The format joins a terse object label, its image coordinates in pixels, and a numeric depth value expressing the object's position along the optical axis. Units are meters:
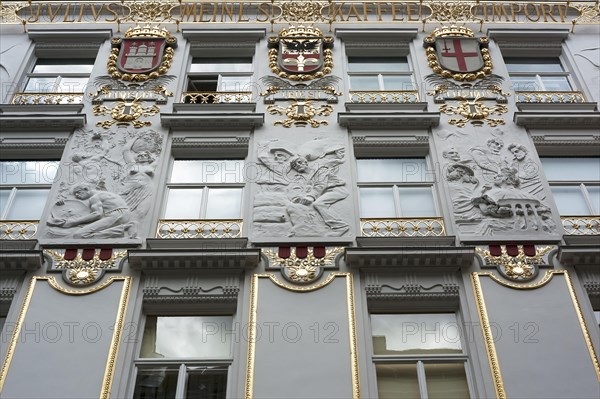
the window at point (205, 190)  12.80
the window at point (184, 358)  10.06
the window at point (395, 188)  12.89
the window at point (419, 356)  10.10
